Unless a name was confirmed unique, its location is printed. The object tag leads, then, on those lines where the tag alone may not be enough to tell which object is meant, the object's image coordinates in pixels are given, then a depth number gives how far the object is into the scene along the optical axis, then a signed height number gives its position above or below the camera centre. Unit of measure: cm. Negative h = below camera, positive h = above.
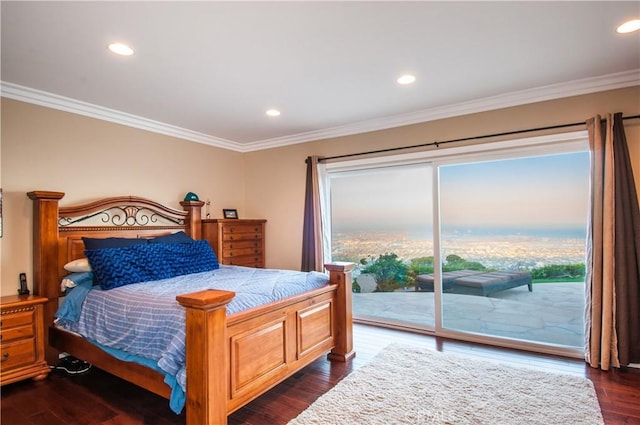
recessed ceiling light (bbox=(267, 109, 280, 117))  383 +122
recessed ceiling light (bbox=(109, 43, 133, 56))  237 +121
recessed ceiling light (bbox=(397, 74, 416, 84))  298 +121
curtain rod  327 +84
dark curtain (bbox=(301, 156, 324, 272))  459 -6
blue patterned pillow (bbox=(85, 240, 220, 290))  291 -35
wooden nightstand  274 -91
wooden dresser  452 -24
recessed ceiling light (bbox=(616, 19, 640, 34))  221 +121
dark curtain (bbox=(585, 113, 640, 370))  294 -35
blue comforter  209 -61
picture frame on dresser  508 +14
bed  198 -74
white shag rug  225 -129
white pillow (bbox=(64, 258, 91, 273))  307 -36
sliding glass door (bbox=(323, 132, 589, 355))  342 -23
